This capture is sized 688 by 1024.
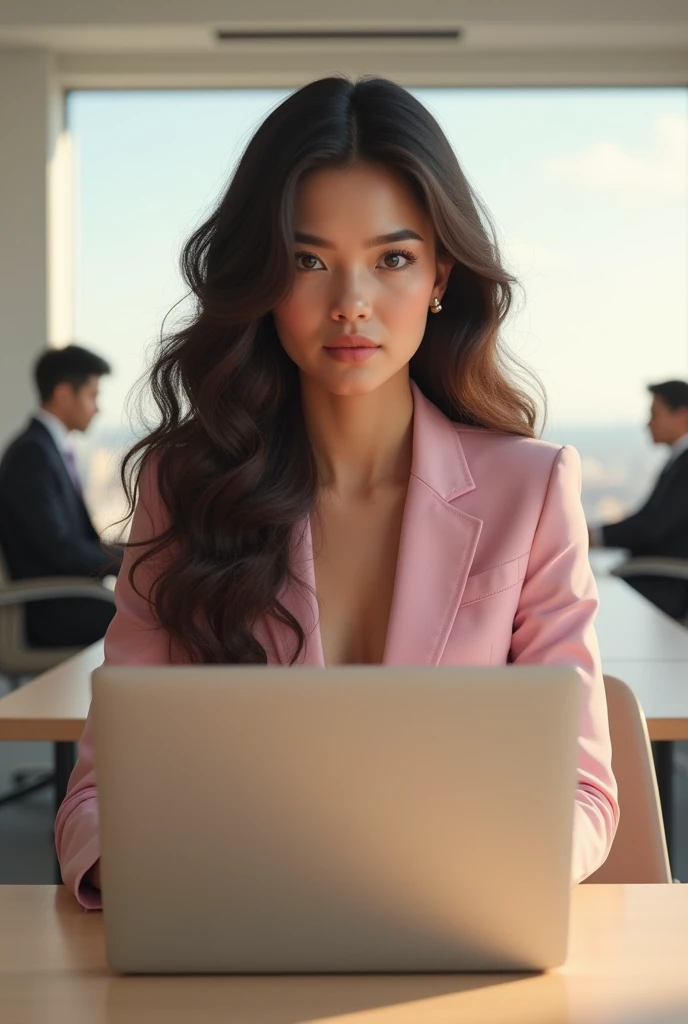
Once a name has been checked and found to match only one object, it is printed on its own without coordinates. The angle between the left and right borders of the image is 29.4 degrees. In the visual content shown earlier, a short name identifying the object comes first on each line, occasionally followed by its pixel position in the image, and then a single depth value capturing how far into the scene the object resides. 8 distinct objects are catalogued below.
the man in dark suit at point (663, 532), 5.23
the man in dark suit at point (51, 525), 4.39
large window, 7.68
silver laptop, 0.87
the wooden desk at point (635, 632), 2.85
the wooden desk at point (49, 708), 2.27
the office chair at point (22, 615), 4.23
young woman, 1.48
